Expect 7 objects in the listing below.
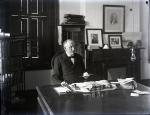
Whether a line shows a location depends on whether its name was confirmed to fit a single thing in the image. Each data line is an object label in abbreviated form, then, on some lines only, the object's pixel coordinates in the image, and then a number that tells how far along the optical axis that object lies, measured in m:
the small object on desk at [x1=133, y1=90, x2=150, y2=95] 1.91
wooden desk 1.50
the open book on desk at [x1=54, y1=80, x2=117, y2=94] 1.96
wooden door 4.07
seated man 2.69
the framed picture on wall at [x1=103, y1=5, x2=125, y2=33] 4.48
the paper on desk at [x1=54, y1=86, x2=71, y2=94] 1.93
